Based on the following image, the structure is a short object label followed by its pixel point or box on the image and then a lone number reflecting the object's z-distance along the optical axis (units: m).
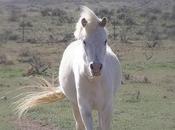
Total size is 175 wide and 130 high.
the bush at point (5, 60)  26.97
